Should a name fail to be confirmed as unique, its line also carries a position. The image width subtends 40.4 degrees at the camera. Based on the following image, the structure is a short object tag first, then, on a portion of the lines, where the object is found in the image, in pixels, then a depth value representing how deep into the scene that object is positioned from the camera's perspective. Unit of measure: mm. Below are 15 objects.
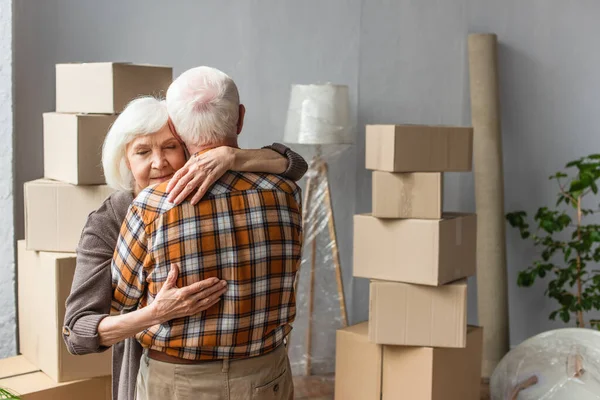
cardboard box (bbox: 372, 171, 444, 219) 3039
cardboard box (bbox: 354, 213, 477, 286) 3029
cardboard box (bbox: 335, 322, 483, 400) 3146
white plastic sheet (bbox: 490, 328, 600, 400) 3117
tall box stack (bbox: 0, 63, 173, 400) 2617
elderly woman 1541
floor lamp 3766
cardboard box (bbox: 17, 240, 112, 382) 2623
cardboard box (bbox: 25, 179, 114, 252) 2646
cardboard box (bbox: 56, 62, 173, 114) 2625
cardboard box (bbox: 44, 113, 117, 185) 2600
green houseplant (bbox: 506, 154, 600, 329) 3678
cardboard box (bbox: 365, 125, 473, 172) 3016
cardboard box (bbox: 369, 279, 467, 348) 3092
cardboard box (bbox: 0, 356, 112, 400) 2596
